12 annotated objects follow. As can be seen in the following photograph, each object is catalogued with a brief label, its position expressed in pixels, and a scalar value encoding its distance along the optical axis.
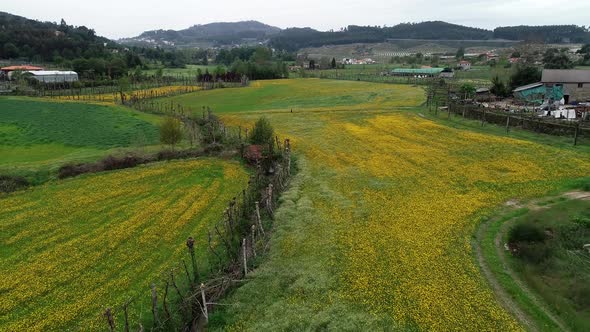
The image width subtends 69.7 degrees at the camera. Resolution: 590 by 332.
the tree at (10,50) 152.62
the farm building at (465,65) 157.18
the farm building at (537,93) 63.44
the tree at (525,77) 74.19
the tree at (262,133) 41.41
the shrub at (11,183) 31.34
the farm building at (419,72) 135.38
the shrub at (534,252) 21.02
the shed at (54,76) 108.52
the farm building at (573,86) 65.00
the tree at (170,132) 40.83
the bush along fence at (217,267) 17.17
